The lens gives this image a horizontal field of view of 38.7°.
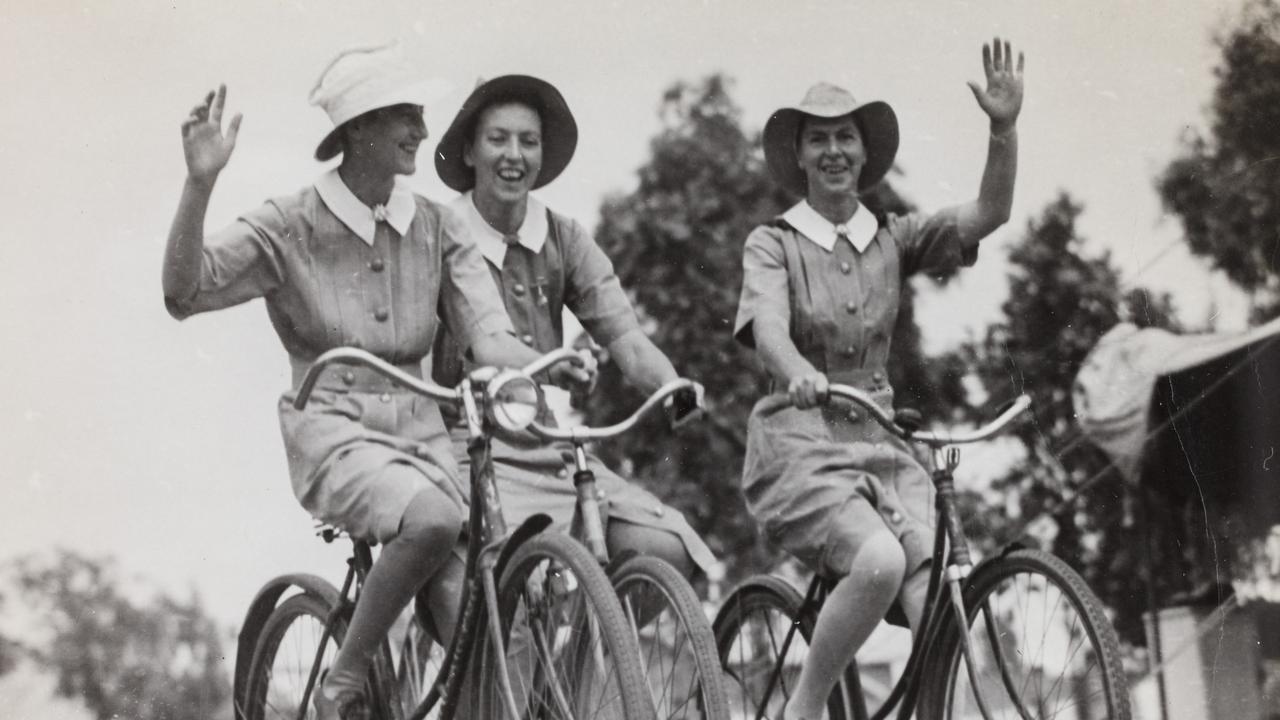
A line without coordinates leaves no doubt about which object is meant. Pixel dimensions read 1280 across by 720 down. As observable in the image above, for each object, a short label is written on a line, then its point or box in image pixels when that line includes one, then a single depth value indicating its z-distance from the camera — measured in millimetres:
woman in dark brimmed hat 5699
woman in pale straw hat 5094
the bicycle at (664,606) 4012
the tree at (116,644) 8547
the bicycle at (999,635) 4184
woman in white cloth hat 4812
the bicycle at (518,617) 3941
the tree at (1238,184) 8094
